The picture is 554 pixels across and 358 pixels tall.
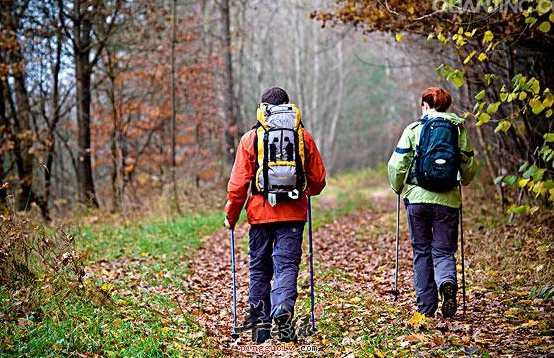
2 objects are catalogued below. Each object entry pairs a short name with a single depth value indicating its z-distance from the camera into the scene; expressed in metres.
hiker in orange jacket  10.97
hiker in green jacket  11.20
